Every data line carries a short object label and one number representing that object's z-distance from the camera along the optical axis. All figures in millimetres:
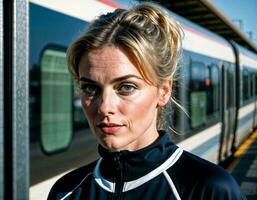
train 3070
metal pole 1838
